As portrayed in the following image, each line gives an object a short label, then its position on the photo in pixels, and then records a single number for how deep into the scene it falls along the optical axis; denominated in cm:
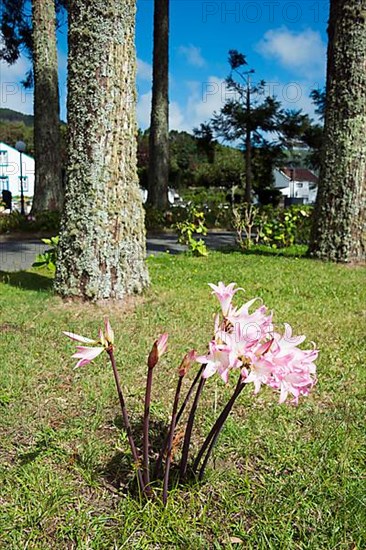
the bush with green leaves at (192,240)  761
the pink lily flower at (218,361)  130
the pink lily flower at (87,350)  134
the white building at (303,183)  5972
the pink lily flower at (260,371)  129
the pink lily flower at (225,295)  146
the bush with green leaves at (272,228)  844
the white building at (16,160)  4078
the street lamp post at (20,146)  1487
